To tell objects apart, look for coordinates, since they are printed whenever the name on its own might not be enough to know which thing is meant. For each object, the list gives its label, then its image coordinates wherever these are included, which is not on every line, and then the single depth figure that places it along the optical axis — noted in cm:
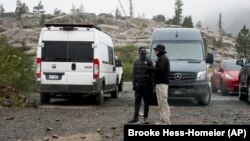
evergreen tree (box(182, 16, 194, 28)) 11044
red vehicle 2186
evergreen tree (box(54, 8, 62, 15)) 14925
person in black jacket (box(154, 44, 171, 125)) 1119
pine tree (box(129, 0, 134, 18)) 14362
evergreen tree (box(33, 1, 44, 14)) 15942
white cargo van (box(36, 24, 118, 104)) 1659
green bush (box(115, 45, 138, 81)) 6444
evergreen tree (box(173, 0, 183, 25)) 13238
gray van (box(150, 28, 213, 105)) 1670
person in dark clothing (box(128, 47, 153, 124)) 1177
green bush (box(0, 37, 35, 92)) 1992
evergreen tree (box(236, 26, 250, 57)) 8912
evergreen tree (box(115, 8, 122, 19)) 14538
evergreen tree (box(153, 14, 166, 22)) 14825
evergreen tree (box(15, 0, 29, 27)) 13438
